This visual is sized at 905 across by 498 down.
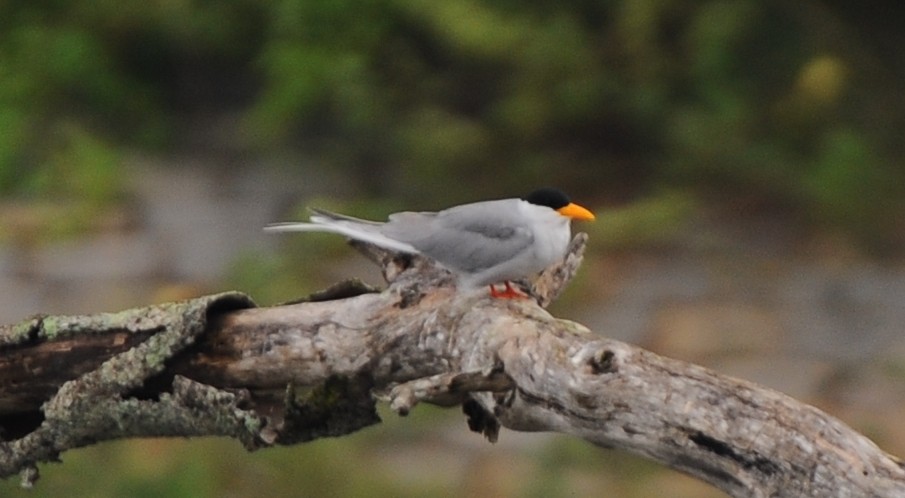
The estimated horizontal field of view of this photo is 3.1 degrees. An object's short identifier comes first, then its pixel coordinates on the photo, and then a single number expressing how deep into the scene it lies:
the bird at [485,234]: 18.93
